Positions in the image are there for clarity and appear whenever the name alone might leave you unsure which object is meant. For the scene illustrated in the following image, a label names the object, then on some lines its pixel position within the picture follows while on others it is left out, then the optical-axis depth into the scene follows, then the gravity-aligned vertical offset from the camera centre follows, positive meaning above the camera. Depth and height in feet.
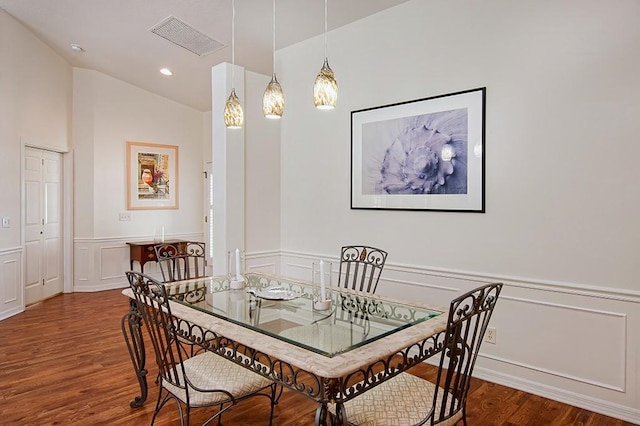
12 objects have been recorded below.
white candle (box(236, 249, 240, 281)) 9.21 -1.22
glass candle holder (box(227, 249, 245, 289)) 9.02 -1.64
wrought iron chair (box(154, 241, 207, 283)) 10.57 -1.31
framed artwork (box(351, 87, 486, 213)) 10.61 +1.58
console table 20.81 -2.27
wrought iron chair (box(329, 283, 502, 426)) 5.38 -2.94
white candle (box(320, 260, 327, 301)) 7.29 -1.39
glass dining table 5.17 -1.89
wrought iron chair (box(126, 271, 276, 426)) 6.54 -2.98
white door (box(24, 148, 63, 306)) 17.65 -0.76
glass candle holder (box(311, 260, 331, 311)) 7.32 -1.43
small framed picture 21.91 +1.79
